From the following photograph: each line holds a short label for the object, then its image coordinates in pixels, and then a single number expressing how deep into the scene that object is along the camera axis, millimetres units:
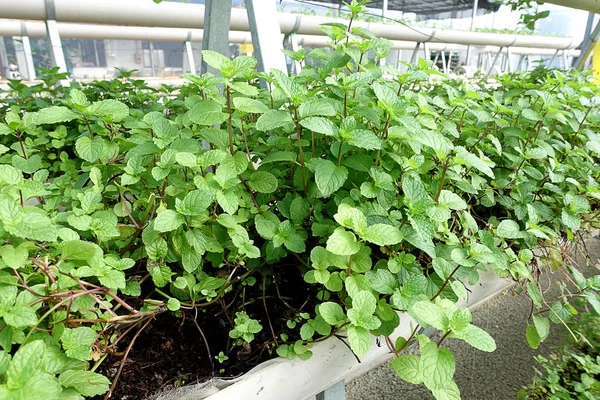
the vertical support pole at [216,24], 928
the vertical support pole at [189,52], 2837
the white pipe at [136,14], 1521
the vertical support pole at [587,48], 2059
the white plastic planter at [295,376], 497
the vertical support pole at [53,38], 1574
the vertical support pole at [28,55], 2342
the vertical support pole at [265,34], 902
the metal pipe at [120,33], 2291
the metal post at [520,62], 5656
